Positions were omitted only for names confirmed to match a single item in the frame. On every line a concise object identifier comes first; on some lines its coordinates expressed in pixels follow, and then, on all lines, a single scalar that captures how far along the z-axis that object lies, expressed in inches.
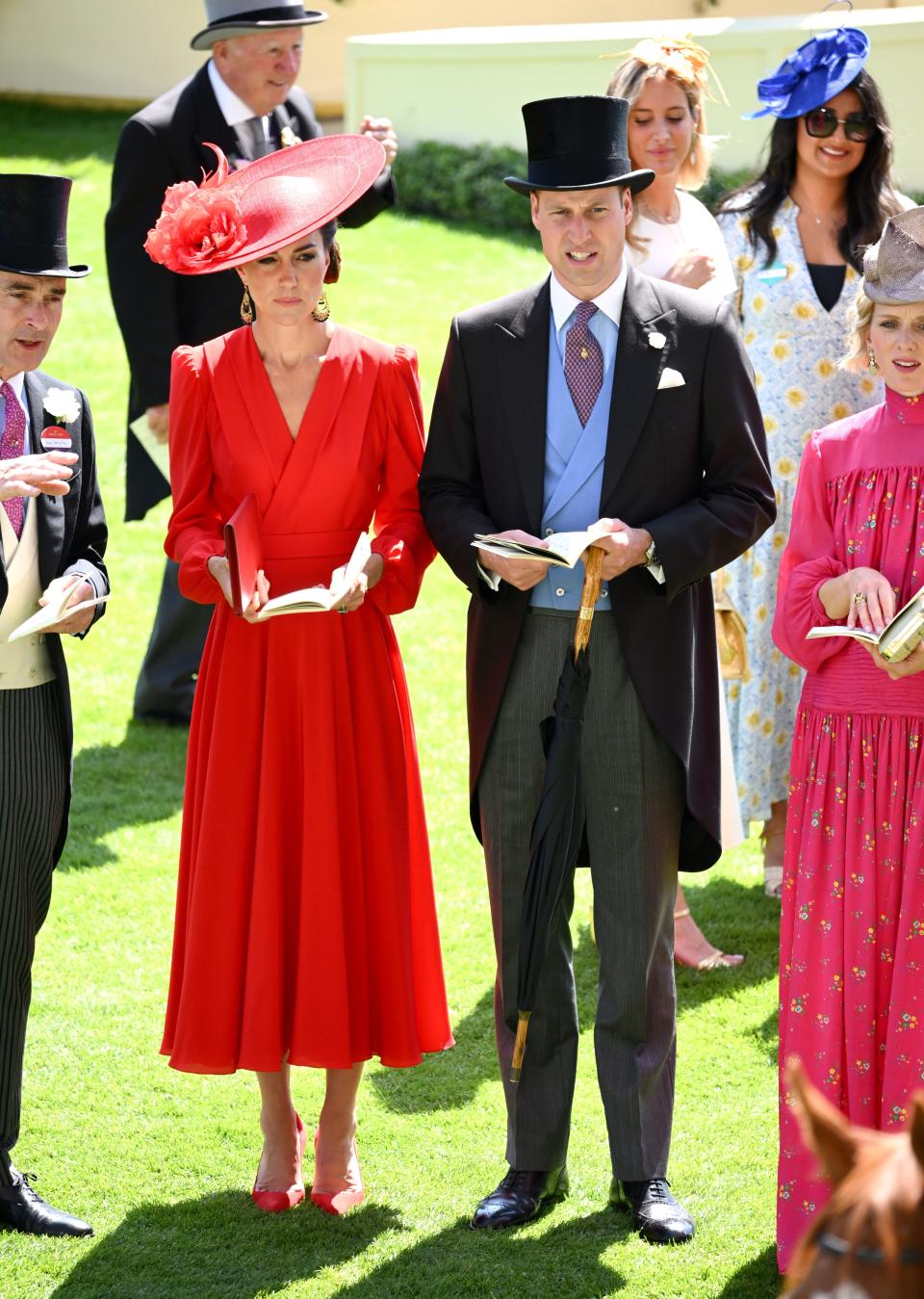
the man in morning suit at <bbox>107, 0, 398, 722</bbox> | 558.3
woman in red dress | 343.9
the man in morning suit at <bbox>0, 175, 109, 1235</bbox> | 329.7
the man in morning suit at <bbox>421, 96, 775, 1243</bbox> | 325.4
